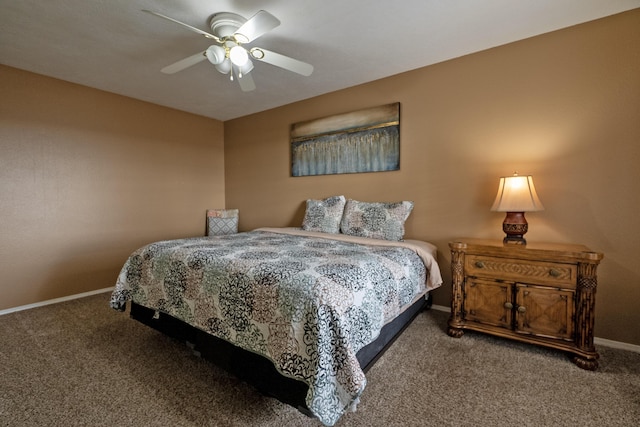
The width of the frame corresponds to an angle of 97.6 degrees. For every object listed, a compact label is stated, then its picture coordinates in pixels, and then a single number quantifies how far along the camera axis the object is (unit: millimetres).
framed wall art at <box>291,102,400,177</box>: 3119
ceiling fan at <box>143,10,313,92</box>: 1896
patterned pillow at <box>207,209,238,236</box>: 4523
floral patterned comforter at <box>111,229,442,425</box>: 1236
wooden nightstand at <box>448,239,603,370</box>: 1857
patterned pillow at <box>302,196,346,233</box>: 3146
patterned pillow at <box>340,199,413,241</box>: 2725
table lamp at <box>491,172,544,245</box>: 2166
